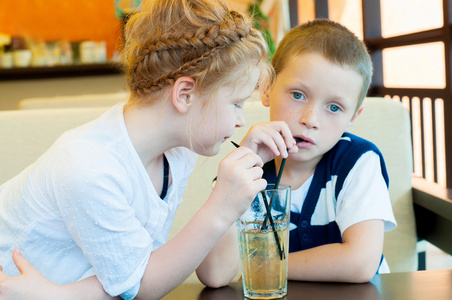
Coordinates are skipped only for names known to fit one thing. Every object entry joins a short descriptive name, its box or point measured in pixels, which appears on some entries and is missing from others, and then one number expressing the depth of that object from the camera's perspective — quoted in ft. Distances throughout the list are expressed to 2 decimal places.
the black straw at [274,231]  2.73
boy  3.64
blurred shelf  18.80
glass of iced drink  2.75
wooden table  2.71
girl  2.86
